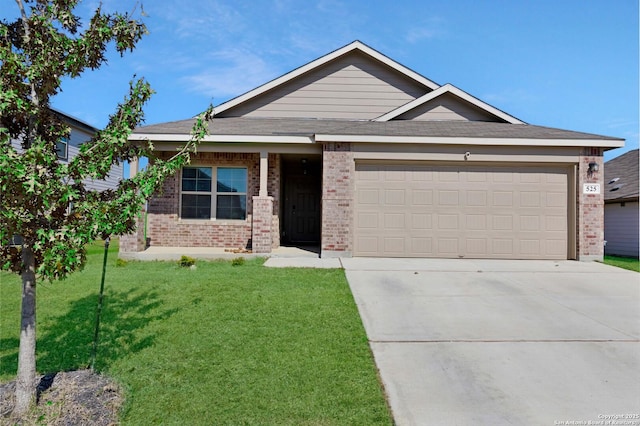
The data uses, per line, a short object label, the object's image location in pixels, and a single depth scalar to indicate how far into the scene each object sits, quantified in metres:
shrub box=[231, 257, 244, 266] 8.72
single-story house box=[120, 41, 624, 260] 9.55
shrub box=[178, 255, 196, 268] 8.70
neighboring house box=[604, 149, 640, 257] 12.94
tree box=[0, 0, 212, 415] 2.54
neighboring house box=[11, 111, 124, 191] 18.12
